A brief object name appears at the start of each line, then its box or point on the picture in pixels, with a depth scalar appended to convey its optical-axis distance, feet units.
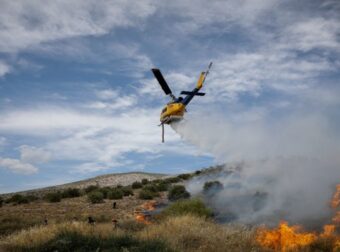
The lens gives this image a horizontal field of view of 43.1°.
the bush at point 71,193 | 146.82
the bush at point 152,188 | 150.25
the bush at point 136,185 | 171.63
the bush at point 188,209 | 82.58
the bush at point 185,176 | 210.15
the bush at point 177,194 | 126.31
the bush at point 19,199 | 140.00
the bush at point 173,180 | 190.80
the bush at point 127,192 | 143.31
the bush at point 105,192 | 138.62
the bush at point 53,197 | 136.36
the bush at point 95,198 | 125.80
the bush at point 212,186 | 141.33
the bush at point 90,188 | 165.68
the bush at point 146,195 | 130.21
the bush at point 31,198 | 145.77
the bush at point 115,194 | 133.72
